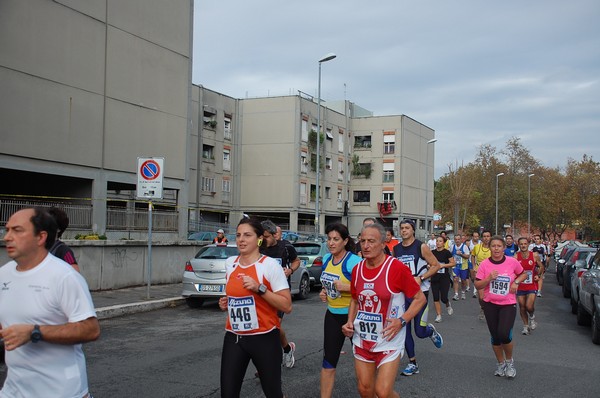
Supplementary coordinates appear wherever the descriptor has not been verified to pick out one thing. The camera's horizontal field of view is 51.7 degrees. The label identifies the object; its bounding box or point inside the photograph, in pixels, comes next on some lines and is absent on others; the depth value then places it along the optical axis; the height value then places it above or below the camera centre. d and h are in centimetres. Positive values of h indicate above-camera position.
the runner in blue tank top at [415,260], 784 -55
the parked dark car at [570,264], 1948 -137
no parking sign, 1412 +81
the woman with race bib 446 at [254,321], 476 -83
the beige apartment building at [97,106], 1961 +378
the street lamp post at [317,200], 3375 +89
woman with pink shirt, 762 -106
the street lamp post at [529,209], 6538 +124
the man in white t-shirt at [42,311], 318 -52
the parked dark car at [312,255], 1856 -119
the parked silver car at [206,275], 1396 -139
